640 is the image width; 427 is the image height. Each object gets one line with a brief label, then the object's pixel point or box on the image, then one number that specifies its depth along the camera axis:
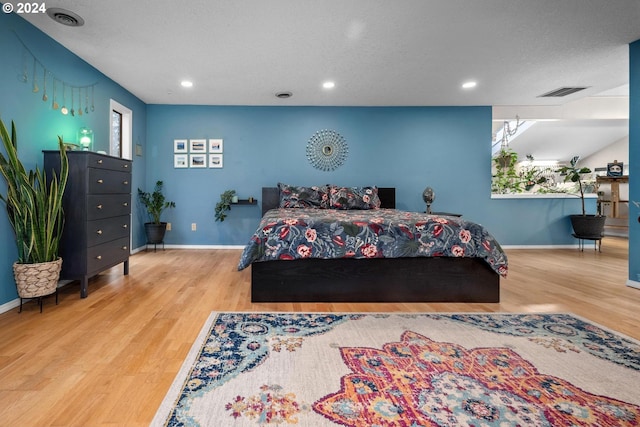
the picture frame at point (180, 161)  5.14
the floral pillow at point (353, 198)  4.36
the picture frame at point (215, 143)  5.16
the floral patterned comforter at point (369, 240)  2.55
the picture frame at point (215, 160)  5.17
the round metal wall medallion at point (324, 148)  5.22
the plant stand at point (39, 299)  2.38
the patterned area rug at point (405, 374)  1.26
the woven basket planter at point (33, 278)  2.34
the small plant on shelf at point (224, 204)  5.01
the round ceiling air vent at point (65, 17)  2.48
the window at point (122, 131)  4.28
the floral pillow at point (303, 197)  4.43
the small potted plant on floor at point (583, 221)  4.93
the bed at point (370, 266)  2.56
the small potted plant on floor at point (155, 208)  4.80
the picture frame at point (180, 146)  5.14
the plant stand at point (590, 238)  4.95
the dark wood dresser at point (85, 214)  2.69
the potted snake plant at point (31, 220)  2.32
